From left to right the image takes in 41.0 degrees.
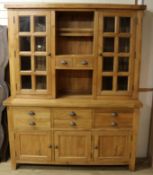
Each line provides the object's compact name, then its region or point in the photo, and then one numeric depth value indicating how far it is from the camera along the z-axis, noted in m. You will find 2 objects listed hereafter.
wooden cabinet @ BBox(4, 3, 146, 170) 2.19
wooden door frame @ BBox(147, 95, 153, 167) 2.63
